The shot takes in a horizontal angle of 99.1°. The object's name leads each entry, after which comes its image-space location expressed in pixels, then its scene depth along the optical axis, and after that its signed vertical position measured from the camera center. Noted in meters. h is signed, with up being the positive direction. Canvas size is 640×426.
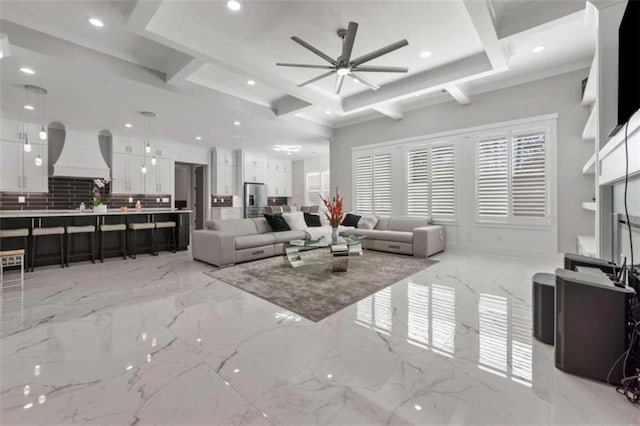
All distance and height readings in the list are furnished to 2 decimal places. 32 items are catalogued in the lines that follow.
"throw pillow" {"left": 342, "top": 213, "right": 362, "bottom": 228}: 6.71 -0.20
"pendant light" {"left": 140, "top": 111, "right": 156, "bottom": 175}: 5.52 +2.00
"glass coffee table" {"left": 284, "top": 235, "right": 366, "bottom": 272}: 3.98 -0.57
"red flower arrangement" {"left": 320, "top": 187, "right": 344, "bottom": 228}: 4.42 -0.02
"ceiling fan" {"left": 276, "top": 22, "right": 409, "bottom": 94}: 2.88 +1.81
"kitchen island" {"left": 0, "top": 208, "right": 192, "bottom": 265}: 4.27 -0.17
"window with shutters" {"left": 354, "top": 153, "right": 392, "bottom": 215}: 6.79 +0.74
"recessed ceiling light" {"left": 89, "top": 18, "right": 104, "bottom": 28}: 3.01 +2.13
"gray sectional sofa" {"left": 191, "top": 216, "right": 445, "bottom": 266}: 4.54 -0.49
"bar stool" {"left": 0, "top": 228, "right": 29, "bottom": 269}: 4.04 -0.32
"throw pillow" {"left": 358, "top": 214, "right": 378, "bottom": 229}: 6.42 -0.24
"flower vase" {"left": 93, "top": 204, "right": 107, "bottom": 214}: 5.27 +0.07
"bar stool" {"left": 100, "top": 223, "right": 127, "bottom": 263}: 5.02 -0.41
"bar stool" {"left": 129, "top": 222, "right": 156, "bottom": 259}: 5.37 -0.43
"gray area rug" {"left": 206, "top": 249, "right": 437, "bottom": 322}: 2.87 -0.91
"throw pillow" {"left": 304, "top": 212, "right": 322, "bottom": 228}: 6.55 -0.19
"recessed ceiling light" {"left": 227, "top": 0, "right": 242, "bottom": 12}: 2.82 +2.18
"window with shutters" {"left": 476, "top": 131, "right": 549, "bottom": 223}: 4.77 +0.61
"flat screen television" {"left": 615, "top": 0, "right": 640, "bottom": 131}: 1.66 +0.96
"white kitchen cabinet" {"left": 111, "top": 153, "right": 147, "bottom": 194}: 6.93 +1.00
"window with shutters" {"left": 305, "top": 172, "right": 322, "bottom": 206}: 10.55 +0.91
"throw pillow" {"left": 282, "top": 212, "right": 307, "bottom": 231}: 5.93 -0.20
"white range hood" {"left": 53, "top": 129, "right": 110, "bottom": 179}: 6.12 +1.27
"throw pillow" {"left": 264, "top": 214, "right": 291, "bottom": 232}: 5.70 -0.23
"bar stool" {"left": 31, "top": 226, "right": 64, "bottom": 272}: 4.31 -0.36
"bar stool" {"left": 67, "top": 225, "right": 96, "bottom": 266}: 4.68 -0.39
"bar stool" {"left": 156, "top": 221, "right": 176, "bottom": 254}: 5.82 -0.33
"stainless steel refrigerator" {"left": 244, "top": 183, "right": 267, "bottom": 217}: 9.32 +0.46
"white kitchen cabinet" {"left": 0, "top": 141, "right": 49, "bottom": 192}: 5.51 +0.92
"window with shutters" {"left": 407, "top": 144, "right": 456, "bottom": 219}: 5.80 +0.67
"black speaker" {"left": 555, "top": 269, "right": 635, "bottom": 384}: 1.55 -0.67
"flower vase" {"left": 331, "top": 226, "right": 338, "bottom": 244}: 4.46 -0.37
